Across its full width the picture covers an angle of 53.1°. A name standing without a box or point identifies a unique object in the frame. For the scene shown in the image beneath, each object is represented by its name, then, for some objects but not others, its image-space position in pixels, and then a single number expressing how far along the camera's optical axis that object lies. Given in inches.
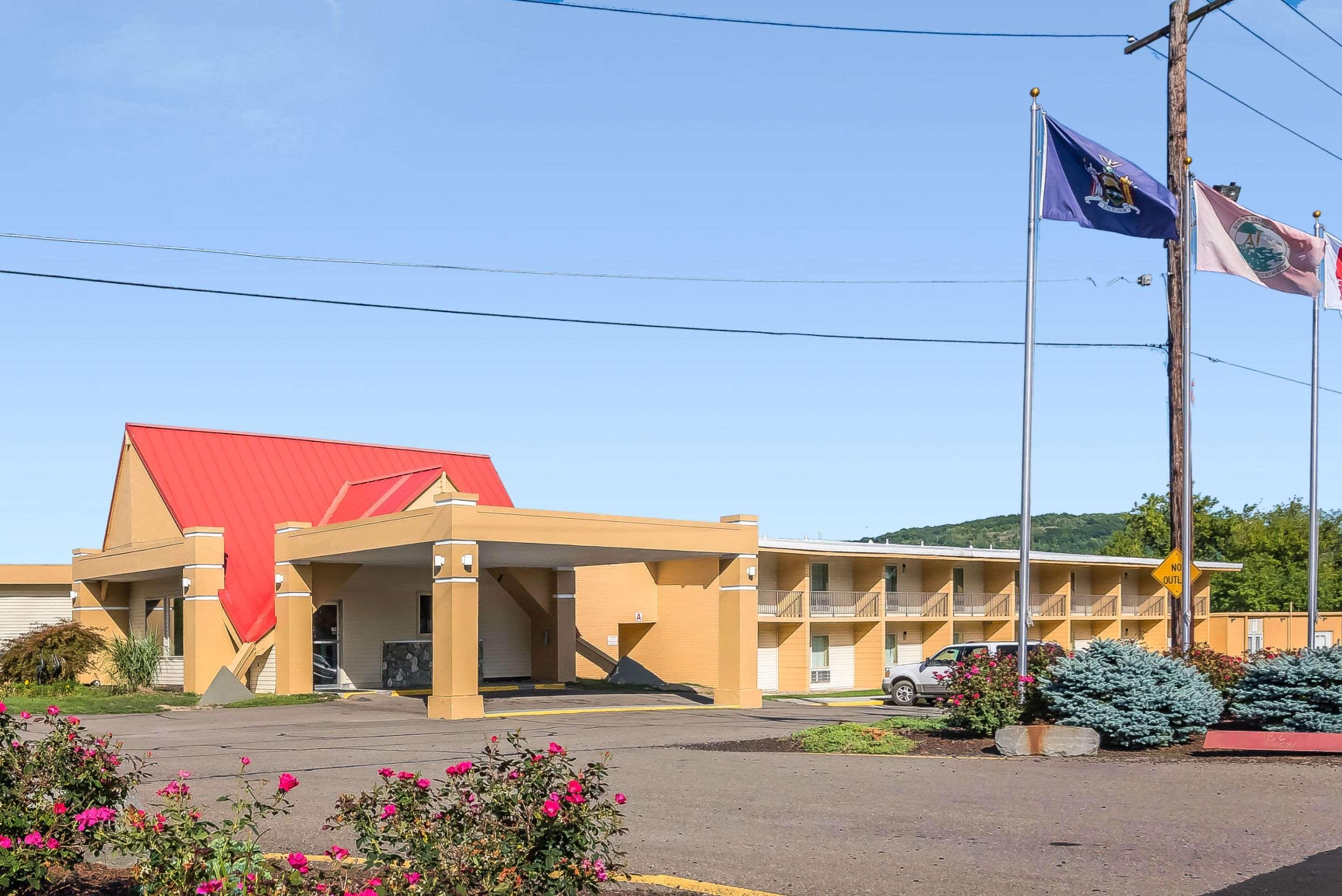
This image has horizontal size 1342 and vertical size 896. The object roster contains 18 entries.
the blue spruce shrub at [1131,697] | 662.5
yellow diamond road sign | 893.2
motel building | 1157.1
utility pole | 894.4
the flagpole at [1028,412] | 769.6
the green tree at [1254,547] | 3198.8
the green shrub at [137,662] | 1400.1
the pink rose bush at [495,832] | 249.1
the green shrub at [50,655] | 1437.0
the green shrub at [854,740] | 712.4
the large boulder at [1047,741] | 656.4
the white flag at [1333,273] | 1102.4
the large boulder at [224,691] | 1199.6
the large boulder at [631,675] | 1603.1
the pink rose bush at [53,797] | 287.3
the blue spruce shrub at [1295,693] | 657.6
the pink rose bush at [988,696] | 720.3
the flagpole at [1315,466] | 1104.8
